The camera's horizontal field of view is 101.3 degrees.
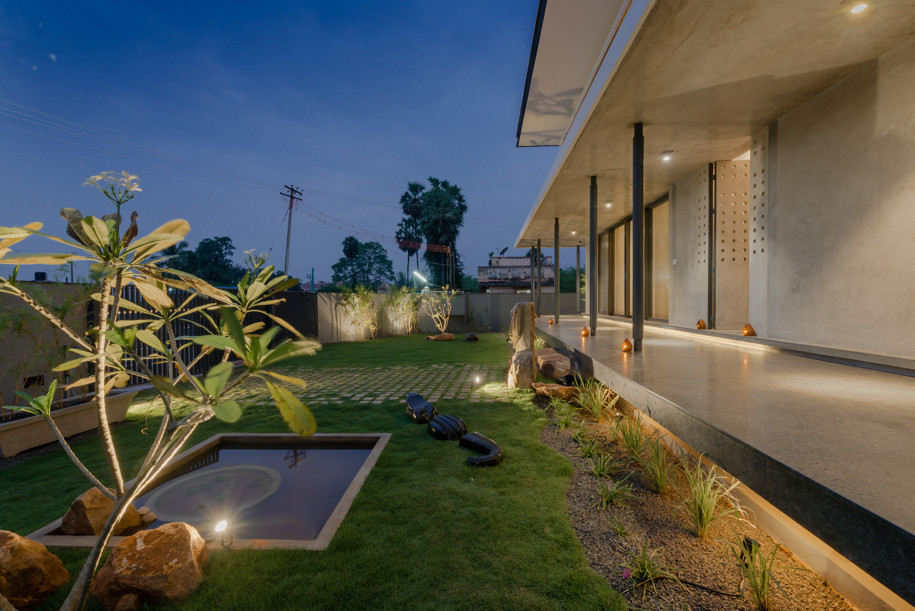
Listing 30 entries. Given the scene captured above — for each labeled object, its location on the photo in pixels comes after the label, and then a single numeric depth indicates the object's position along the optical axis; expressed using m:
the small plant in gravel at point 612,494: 2.31
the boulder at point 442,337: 12.12
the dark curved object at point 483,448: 2.82
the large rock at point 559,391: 4.52
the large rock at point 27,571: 1.51
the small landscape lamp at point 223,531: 1.96
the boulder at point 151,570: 1.55
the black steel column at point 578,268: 13.22
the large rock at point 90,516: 2.04
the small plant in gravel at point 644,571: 1.65
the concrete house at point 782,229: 1.44
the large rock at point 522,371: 5.24
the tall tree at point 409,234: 31.17
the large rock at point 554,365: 5.27
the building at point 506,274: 25.42
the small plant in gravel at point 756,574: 1.50
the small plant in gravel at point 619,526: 2.01
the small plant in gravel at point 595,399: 3.96
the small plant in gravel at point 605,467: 2.68
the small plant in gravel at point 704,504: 1.98
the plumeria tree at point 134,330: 1.03
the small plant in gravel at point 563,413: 3.69
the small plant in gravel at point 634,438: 2.91
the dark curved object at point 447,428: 3.38
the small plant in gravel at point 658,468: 2.43
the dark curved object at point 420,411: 3.87
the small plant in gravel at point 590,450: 3.02
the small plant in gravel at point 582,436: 3.28
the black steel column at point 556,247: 9.49
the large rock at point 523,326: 5.59
